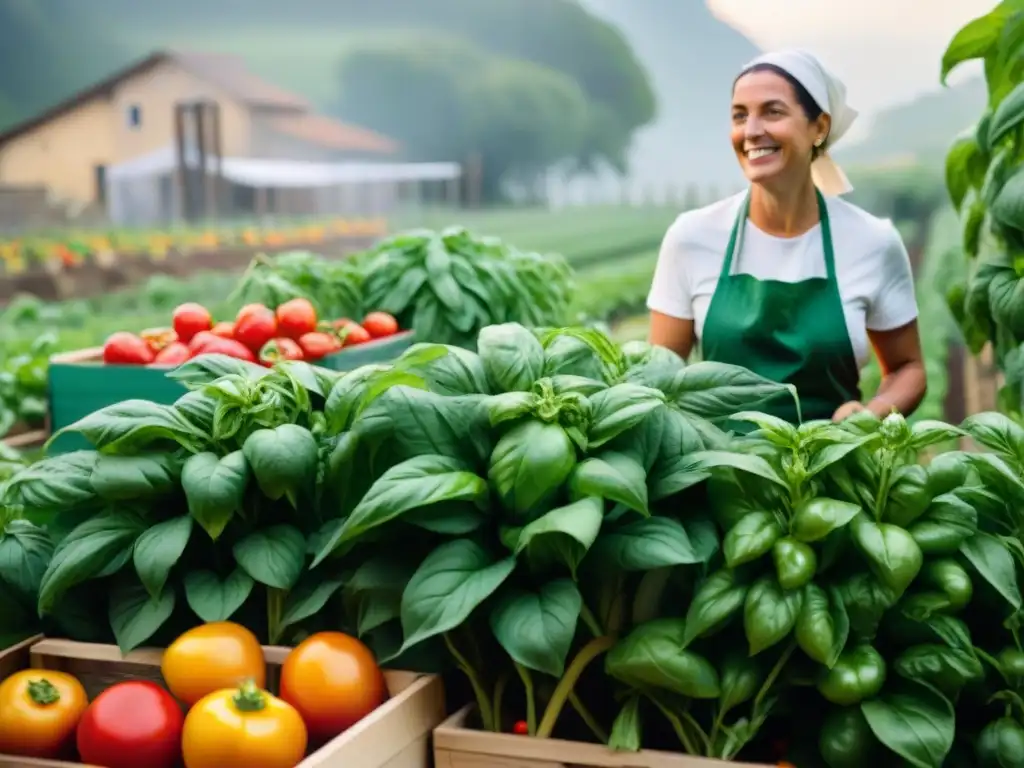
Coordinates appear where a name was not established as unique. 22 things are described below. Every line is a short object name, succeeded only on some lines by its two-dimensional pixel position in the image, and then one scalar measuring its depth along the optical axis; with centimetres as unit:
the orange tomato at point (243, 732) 119
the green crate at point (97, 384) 235
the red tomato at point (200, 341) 239
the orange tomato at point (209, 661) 132
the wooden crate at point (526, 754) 124
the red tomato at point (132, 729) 127
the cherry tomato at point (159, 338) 255
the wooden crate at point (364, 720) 121
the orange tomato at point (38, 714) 133
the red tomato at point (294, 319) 252
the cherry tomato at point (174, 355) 241
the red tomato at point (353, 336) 259
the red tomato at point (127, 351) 246
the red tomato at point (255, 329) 246
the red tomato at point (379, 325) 272
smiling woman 221
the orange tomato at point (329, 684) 130
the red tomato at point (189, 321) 259
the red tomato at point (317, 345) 246
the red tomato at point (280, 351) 226
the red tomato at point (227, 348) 233
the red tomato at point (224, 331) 249
